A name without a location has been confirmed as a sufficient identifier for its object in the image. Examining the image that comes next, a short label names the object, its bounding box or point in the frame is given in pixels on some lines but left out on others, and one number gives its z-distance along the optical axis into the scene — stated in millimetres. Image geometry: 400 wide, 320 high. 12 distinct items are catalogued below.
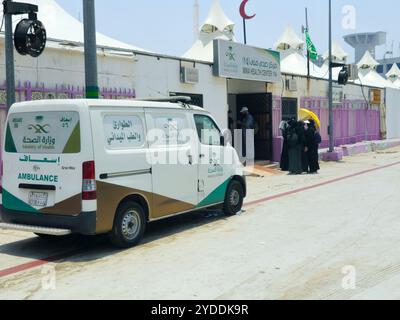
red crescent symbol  20078
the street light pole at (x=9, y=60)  8734
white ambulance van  6555
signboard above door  16000
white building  11117
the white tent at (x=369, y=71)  48031
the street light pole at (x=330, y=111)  20588
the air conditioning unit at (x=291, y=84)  20000
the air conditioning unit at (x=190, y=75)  14689
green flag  21953
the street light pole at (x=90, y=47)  9406
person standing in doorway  17188
